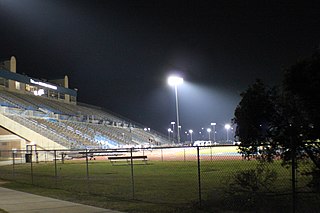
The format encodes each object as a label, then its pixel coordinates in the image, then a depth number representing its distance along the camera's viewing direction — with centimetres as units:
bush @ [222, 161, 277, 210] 1041
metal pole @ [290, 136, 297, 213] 849
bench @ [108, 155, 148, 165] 3035
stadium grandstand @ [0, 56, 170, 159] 4962
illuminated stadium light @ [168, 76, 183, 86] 4320
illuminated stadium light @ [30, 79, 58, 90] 7903
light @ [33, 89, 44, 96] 8198
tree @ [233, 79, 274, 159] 1094
